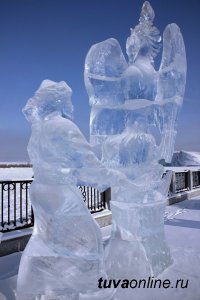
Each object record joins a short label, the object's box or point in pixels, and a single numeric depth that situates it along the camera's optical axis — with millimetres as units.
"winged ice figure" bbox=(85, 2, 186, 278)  3451
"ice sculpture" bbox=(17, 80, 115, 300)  2443
